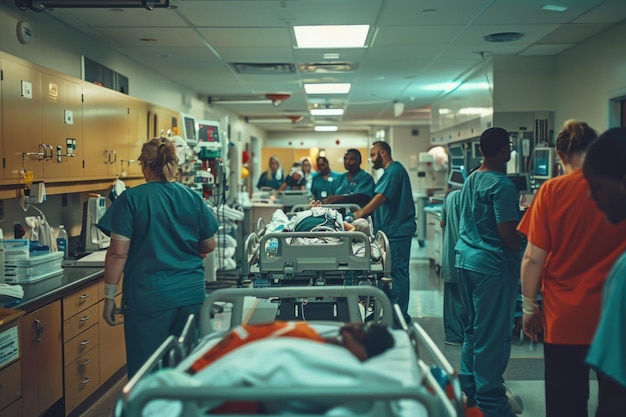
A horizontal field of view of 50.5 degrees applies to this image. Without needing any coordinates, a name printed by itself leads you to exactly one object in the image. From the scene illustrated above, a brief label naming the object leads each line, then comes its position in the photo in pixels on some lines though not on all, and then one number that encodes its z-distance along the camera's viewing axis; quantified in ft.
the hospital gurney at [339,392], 4.56
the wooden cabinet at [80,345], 11.60
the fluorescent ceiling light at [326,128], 59.26
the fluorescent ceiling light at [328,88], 28.50
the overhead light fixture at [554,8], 14.98
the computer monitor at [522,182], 16.65
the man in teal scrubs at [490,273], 11.09
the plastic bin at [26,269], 11.35
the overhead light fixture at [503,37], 18.22
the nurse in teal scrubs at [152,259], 9.81
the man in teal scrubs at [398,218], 17.43
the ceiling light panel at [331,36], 17.49
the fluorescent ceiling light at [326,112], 40.55
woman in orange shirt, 7.42
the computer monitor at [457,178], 24.22
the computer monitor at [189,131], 21.28
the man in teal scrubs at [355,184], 19.48
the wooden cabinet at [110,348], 13.12
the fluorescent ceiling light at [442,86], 28.18
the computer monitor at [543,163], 19.30
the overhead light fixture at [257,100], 32.12
